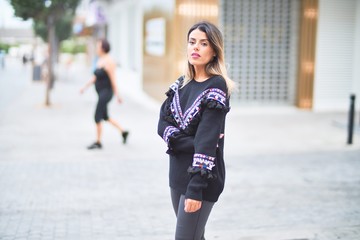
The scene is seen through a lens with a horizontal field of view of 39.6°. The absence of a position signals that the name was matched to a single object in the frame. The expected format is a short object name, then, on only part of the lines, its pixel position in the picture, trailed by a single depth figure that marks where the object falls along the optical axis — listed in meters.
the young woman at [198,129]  2.83
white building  13.73
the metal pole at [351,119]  8.86
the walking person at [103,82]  8.23
